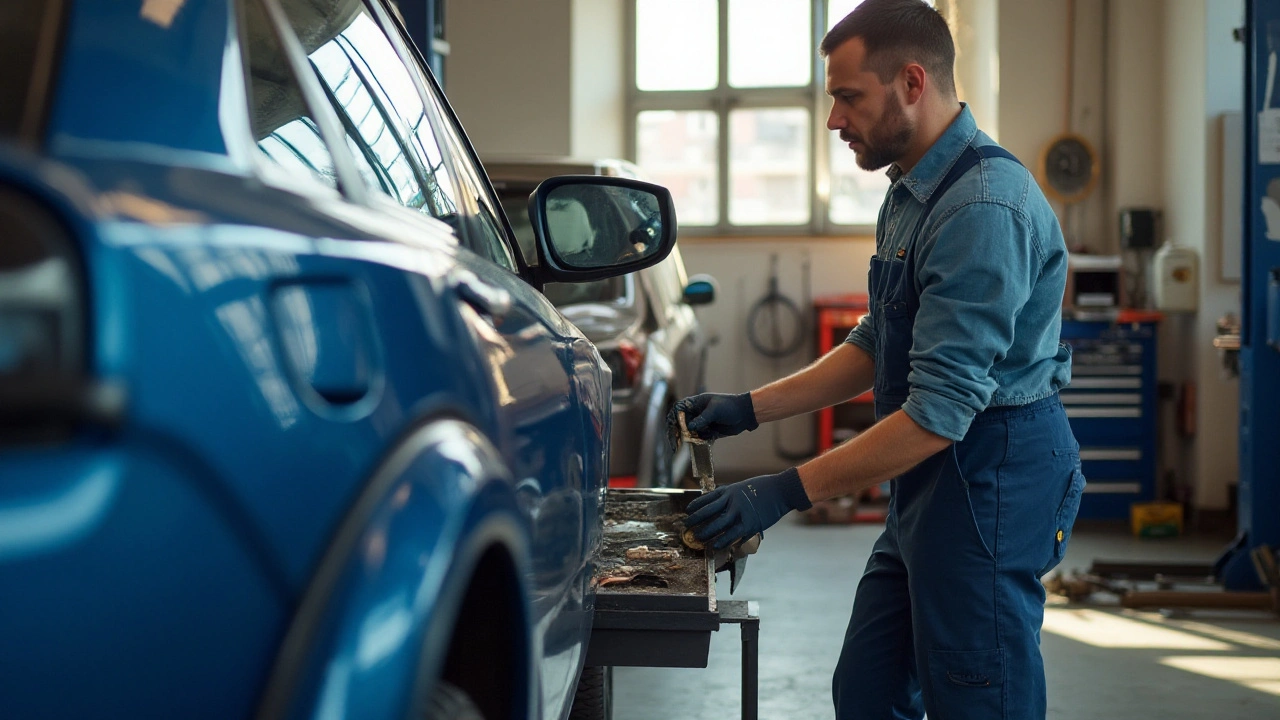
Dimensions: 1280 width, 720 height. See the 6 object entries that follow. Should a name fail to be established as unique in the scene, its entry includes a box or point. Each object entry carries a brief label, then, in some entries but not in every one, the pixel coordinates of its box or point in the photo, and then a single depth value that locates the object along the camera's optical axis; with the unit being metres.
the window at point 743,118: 9.20
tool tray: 1.80
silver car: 4.45
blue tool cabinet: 6.93
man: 1.85
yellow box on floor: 6.67
